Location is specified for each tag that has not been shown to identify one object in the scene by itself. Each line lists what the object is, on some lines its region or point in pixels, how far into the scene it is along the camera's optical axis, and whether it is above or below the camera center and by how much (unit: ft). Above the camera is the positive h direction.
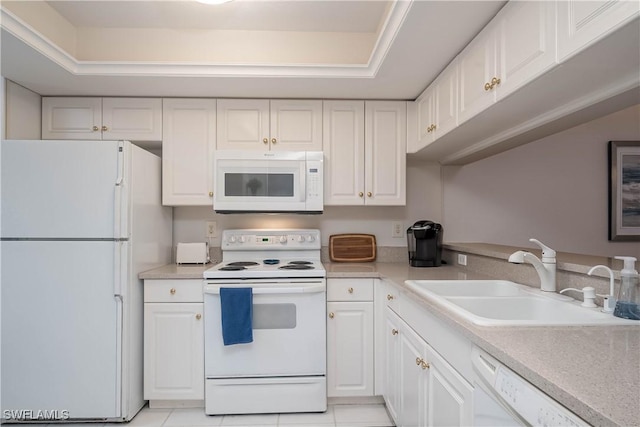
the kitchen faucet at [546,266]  4.70 -0.72
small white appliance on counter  8.05 -0.98
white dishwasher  2.18 -1.37
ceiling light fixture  5.09 +3.19
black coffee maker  7.52 -0.66
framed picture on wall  8.11 +0.60
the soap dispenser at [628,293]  3.50 -0.83
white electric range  6.67 -2.68
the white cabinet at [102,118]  7.67 +2.15
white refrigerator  6.18 -1.23
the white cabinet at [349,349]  6.96 -2.78
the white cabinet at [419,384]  3.65 -2.25
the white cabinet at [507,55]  3.65 +2.02
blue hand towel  6.45 -1.96
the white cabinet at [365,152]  8.01 +1.47
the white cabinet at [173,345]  6.77 -2.65
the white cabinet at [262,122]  7.89 +2.14
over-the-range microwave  7.66 +0.75
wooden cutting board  8.69 -0.86
